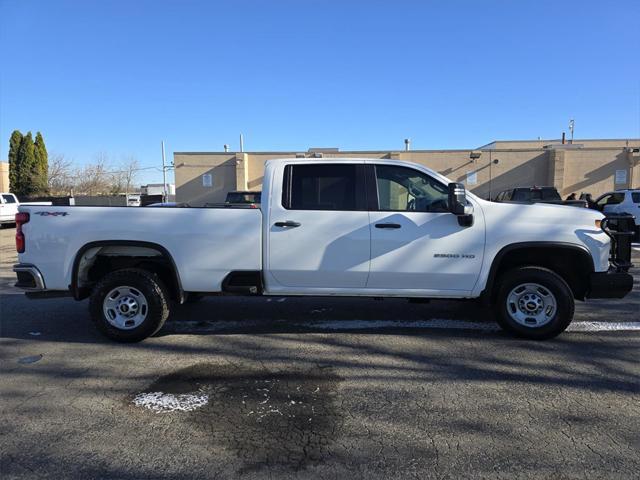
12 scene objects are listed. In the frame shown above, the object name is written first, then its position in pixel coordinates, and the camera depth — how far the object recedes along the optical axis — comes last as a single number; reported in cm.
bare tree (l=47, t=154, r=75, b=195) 4864
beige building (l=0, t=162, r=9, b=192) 4400
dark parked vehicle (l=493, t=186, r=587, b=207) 1850
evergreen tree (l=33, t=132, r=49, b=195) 4466
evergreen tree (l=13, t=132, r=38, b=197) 4403
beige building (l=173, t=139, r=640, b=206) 2983
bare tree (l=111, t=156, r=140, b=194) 5687
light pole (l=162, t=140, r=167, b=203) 4451
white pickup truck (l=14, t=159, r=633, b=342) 509
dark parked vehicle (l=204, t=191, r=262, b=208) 1748
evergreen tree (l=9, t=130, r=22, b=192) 4428
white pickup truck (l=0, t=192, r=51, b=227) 2219
